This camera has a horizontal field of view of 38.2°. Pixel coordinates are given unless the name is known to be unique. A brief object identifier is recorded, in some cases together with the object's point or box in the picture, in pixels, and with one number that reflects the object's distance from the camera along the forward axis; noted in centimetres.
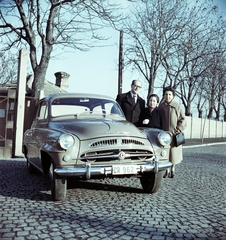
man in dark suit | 670
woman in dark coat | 637
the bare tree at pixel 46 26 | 1375
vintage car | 436
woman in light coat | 667
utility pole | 1705
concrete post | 977
